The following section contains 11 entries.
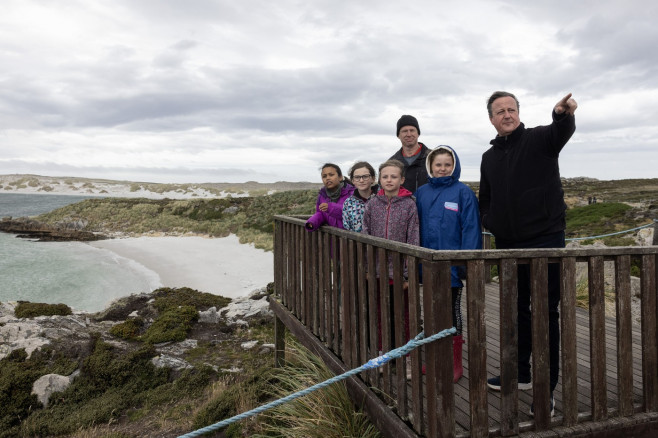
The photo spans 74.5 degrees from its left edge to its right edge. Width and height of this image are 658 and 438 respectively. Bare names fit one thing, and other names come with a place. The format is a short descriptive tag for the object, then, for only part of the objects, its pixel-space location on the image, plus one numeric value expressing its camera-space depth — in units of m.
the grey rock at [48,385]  6.15
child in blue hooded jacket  3.12
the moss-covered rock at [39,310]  9.26
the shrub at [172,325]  8.30
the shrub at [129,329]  8.36
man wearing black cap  4.37
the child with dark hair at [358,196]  4.07
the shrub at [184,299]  10.23
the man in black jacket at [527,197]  2.88
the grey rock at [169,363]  6.97
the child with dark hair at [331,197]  4.15
